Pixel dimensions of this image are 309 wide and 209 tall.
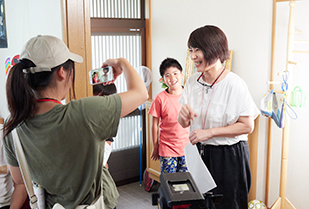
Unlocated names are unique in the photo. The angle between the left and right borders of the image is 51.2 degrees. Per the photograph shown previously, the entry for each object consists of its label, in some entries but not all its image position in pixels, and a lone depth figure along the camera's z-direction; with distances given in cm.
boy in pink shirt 283
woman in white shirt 192
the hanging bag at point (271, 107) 251
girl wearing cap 100
